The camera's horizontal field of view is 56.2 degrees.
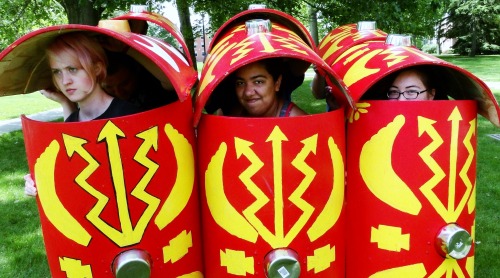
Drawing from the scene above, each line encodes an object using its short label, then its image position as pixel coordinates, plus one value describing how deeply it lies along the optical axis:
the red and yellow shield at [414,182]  2.04
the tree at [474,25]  29.83
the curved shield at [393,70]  2.11
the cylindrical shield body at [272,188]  1.90
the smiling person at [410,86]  2.34
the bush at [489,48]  31.12
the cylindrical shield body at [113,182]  1.81
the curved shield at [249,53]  1.97
